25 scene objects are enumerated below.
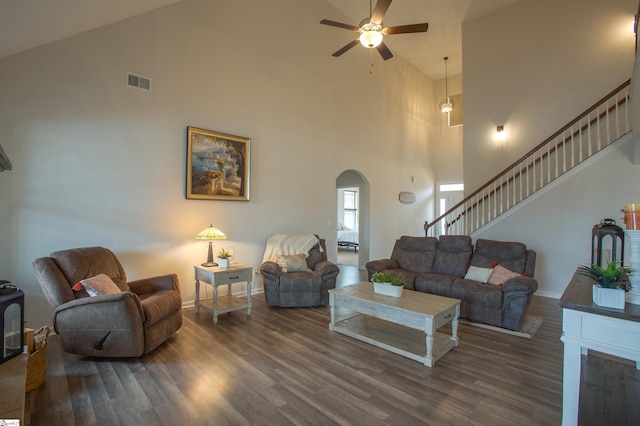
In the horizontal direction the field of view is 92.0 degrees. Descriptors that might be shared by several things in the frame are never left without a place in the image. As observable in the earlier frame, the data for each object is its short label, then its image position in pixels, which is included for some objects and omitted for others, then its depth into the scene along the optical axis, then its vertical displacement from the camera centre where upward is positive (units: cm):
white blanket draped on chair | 500 -54
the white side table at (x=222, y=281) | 382 -90
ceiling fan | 335 +204
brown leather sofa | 355 -81
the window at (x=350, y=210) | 1255 +12
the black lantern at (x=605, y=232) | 316 -15
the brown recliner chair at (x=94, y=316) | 269 -95
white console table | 152 -60
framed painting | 437 +67
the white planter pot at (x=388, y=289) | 327 -82
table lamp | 401 -34
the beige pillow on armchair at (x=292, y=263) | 462 -77
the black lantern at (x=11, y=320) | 191 -73
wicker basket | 225 -121
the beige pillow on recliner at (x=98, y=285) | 288 -73
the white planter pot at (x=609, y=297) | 158 -41
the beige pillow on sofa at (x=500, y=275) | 390 -76
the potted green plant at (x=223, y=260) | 403 -65
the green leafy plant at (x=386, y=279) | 329 -72
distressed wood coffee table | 281 -103
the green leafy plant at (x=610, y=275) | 161 -31
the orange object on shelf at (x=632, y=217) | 166 +1
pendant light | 816 +291
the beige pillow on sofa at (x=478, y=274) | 406 -79
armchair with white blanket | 434 -92
